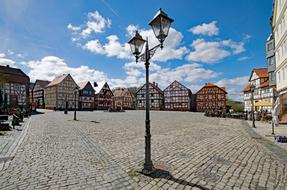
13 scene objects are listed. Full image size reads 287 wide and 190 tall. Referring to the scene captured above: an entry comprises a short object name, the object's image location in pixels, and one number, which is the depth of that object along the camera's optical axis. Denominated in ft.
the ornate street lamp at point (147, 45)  16.25
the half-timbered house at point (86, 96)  223.94
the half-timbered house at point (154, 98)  232.94
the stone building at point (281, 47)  61.87
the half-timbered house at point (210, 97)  212.84
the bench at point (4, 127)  42.94
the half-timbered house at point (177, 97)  218.38
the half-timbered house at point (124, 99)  268.41
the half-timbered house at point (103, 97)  245.24
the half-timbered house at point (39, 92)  225.35
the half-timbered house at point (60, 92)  198.65
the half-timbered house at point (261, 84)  147.72
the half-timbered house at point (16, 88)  150.90
